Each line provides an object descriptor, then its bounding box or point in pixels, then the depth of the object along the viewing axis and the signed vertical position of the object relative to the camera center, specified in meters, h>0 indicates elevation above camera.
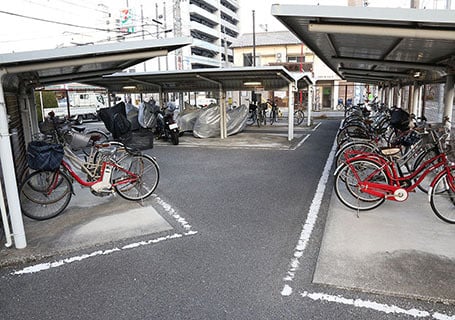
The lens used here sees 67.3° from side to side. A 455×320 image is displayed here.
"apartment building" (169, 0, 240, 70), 40.47 +8.83
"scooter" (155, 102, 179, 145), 10.50 -0.95
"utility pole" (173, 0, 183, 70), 33.25 +6.56
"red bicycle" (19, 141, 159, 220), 4.24 -1.05
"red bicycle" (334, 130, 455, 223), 3.84 -1.06
